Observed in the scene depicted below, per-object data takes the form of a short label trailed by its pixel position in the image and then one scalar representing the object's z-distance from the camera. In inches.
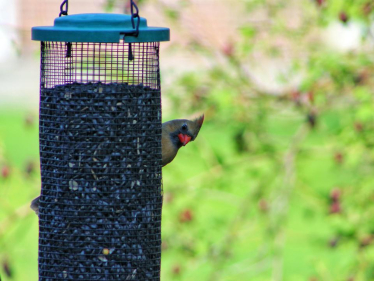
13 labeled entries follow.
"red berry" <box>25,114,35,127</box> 490.6
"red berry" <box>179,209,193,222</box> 509.7
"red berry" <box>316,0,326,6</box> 440.5
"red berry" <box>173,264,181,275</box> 502.3
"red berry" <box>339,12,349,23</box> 417.4
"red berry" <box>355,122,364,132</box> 461.7
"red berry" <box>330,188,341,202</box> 484.1
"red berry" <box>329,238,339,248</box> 487.2
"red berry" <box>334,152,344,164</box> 493.0
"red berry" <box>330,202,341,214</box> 477.4
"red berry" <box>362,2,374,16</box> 435.2
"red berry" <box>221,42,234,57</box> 517.3
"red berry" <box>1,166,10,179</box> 475.8
